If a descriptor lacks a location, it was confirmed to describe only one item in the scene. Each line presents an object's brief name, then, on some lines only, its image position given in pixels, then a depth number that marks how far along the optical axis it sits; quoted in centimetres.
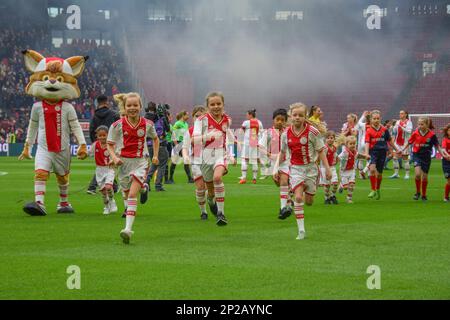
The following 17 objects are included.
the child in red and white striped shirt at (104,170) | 1611
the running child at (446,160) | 1950
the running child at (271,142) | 1810
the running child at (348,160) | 1989
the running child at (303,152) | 1277
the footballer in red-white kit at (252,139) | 2686
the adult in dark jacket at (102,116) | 1995
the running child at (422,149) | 2009
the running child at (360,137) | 2630
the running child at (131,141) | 1293
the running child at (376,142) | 2048
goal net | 4382
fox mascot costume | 1586
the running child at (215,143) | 1397
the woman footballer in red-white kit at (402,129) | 3156
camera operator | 2214
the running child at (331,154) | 1939
